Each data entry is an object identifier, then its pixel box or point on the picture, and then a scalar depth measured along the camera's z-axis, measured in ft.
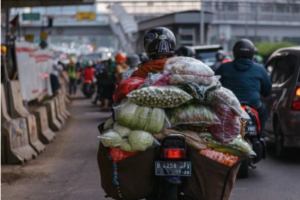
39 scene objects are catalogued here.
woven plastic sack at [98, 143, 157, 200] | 20.06
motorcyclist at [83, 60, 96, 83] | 118.21
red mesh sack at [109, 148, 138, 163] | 20.07
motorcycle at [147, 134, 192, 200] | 19.74
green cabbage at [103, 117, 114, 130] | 21.47
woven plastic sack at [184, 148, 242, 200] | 20.12
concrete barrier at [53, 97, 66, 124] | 65.82
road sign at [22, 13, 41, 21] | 119.01
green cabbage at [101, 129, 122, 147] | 19.92
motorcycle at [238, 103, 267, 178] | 32.40
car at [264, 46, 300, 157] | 36.78
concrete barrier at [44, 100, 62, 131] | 59.33
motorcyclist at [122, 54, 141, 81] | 52.85
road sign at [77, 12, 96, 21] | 243.85
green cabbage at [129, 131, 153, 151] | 19.75
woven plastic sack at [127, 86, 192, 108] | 20.15
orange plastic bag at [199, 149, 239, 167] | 20.17
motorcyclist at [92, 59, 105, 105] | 82.75
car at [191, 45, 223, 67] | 86.12
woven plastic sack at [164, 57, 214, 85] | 20.75
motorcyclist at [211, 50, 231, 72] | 66.74
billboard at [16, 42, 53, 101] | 65.05
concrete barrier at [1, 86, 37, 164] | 39.22
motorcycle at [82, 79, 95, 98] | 119.24
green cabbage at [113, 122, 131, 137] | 20.15
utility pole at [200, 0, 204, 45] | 147.22
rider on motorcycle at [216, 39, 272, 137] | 32.96
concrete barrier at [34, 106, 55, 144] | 49.55
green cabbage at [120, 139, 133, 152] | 19.94
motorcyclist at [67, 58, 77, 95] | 129.49
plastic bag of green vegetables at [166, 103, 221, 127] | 20.38
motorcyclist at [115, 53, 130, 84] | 59.21
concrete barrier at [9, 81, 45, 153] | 44.49
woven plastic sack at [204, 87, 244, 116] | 20.59
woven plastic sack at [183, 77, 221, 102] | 20.44
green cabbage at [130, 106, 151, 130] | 20.04
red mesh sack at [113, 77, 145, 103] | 21.20
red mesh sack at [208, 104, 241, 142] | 20.43
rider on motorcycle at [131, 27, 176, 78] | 22.49
